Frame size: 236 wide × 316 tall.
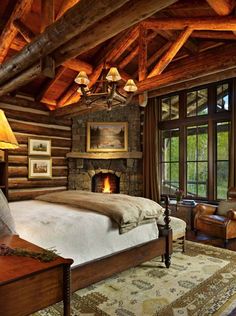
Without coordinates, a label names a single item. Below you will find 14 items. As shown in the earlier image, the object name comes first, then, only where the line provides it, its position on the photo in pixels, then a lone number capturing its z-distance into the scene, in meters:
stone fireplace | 6.73
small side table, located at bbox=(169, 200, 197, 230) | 5.27
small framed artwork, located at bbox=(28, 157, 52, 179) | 5.93
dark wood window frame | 5.61
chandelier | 3.37
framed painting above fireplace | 6.76
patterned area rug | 2.29
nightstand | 1.20
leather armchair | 4.21
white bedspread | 2.23
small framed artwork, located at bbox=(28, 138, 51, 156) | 5.94
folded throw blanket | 2.72
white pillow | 1.83
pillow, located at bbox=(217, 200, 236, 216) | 4.64
